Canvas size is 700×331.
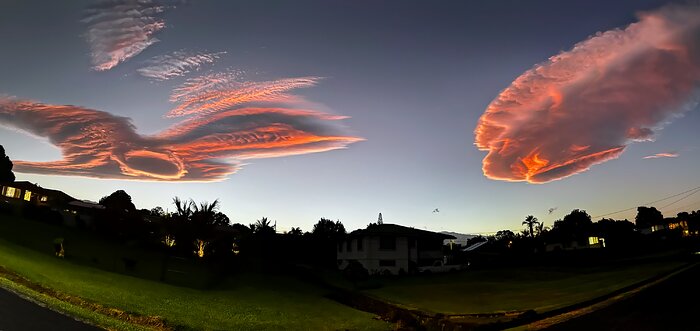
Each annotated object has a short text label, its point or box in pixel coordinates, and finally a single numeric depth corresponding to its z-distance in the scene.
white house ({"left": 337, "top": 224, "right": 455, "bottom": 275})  69.19
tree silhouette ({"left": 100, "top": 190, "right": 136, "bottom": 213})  62.38
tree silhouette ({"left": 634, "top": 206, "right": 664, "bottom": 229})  168.77
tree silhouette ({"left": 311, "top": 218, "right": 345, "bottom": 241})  83.94
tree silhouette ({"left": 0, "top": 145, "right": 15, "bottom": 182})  86.00
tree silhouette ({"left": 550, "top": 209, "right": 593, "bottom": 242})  103.06
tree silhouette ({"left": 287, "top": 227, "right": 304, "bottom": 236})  92.56
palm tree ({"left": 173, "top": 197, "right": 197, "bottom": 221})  40.83
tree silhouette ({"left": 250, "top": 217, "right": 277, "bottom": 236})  76.19
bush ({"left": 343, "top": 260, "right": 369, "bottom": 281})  46.75
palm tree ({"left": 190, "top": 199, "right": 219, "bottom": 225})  41.53
